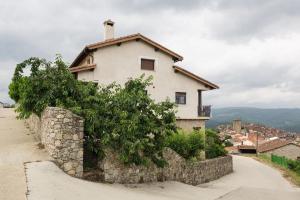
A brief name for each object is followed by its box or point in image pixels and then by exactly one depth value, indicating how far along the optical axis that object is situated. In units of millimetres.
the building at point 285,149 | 64062
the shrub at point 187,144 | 23203
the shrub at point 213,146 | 29320
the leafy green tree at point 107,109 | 16547
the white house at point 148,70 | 26078
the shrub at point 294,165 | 39719
